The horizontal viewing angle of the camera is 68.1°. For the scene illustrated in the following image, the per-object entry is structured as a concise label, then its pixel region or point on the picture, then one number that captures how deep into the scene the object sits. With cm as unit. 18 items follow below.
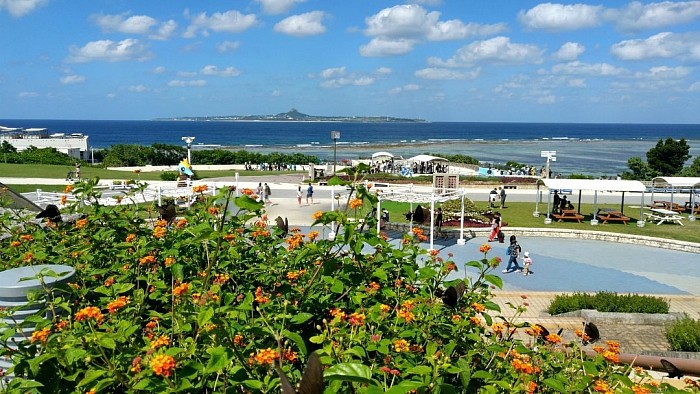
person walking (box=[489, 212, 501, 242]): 1634
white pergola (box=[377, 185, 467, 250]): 1430
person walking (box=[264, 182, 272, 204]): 2368
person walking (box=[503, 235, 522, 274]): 1303
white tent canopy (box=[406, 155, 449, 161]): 3338
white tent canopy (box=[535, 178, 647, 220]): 1877
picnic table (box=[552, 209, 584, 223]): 1997
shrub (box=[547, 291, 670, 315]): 970
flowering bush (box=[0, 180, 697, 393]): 178
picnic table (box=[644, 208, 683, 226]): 1980
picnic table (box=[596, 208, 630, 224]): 1978
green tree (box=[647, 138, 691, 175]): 4194
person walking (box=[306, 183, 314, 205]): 2295
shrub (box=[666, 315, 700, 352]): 786
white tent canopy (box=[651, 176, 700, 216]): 2108
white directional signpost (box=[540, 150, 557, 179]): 3150
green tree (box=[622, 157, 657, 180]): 4250
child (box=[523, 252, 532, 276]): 1289
